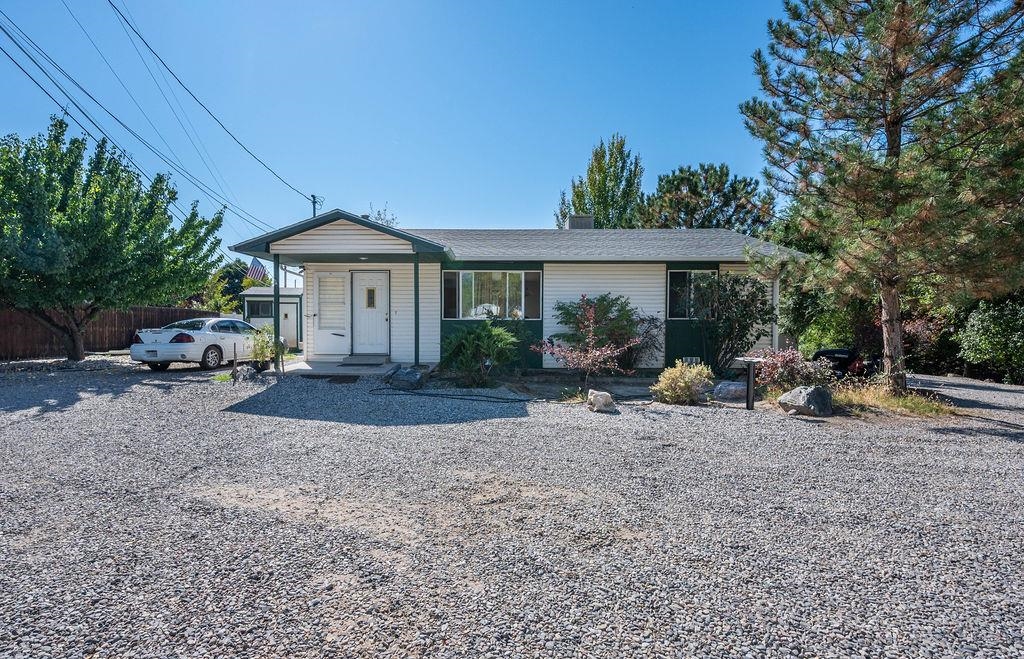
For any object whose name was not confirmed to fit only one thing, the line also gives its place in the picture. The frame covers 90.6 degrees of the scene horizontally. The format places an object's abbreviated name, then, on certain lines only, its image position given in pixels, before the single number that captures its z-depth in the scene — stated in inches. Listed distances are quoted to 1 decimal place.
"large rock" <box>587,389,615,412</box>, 298.1
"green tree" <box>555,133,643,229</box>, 1043.9
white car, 466.3
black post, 301.9
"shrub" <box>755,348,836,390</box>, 343.9
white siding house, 467.5
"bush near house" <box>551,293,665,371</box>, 429.1
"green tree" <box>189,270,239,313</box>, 1054.1
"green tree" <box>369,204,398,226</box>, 1187.9
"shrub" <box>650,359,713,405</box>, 315.9
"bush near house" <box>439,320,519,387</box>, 383.6
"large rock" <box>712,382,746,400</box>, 337.7
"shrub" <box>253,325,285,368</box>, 427.9
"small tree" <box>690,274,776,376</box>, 439.5
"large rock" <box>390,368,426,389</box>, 362.6
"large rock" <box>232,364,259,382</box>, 383.9
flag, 1546.5
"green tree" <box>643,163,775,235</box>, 988.6
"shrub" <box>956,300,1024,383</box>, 434.9
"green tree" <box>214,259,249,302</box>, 1654.8
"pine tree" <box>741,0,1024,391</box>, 253.6
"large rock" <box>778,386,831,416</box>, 285.6
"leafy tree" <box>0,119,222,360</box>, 436.8
